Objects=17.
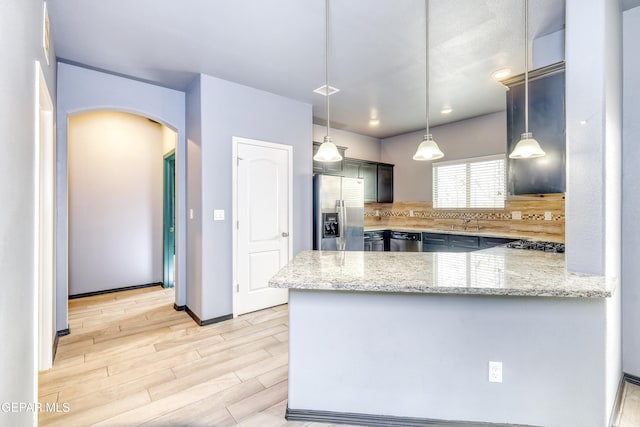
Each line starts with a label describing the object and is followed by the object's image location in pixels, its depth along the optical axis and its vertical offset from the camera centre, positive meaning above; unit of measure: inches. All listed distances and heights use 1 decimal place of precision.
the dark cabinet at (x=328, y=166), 187.3 +29.3
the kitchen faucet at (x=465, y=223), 197.9 -6.9
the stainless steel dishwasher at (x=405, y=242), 198.1 -19.5
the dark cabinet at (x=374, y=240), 206.4 -19.2
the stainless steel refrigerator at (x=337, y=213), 168.4 -0.2
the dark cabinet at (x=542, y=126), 90.3 +26.6
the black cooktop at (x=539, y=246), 104.7 -12.3
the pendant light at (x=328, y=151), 91.0 +18.3
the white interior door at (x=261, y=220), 142.8 -3.3
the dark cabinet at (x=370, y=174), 200.9 +27.4
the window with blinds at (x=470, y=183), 184.4 +18.8
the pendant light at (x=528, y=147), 78.2 +16.7
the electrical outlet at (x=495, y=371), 65.1 -33.8
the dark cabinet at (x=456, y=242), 165.6 -17.1
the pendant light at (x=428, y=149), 88.4 +18.3
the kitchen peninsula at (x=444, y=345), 61.7 -28.6
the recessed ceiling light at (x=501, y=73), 127.0 +58.9
